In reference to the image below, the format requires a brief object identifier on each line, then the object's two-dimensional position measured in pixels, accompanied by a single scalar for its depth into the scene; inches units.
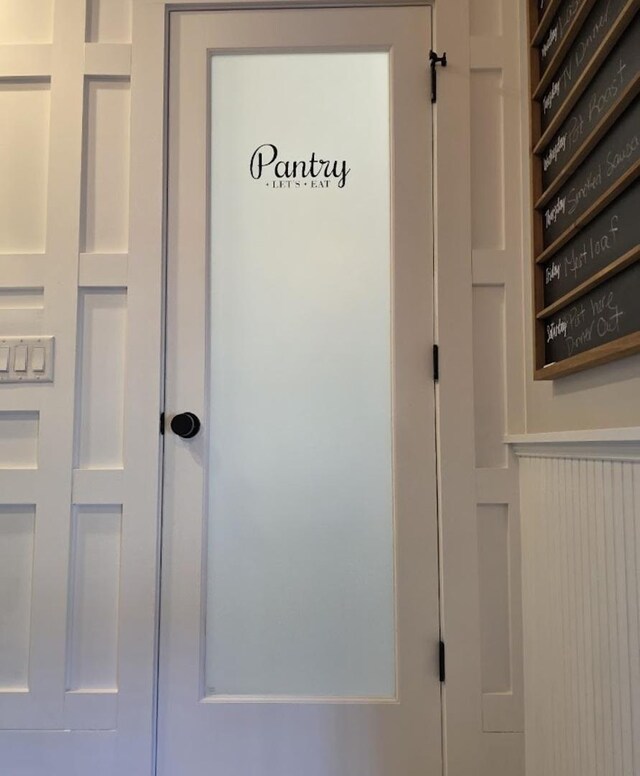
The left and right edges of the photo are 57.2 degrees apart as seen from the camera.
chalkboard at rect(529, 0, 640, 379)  39.5
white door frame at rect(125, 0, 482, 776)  59.9
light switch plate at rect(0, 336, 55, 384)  62.7
